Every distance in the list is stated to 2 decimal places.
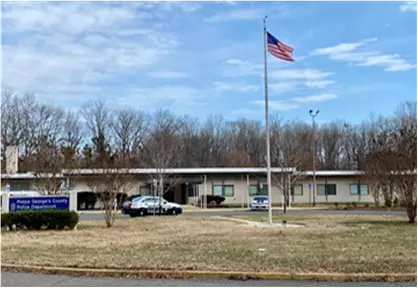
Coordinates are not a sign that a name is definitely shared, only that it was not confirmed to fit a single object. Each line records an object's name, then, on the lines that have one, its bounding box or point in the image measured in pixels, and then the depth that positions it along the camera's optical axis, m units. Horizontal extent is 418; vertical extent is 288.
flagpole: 21.10
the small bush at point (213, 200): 49.72
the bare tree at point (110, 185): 22.72
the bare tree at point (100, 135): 67.19
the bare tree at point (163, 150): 48.35
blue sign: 21.52
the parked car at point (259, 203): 41.59
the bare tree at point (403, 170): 21.27
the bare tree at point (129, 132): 69.81
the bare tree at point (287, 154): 47.18
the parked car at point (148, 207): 34.50
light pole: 50.26
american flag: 20.98
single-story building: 49.72
